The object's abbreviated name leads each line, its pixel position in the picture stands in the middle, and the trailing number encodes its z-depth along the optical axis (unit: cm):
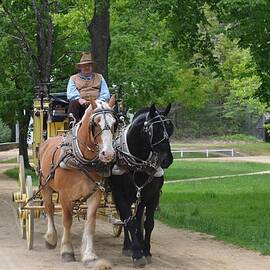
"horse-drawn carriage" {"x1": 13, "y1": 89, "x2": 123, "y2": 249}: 1088
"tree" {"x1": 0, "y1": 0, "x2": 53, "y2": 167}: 2295
